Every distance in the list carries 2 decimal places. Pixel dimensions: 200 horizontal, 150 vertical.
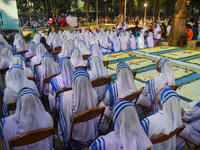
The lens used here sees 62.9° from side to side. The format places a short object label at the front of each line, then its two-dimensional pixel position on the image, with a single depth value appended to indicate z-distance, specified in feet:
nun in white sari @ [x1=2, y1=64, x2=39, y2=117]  7.62
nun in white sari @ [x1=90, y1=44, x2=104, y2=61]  17.39
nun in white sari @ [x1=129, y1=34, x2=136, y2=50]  28.38
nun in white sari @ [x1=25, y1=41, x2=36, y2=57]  18.16
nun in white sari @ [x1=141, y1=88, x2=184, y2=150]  5.53
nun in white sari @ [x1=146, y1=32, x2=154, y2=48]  29.32
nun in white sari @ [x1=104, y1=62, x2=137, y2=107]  8.46
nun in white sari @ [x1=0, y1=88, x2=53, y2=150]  5.37
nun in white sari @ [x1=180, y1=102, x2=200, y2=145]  6.77
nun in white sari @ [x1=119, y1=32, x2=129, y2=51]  27.99
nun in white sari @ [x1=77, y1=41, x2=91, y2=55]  20.36
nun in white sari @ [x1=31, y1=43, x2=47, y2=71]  15.17
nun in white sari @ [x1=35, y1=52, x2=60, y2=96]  11.23
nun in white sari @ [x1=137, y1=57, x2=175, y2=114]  9.21
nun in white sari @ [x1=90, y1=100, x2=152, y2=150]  4.74
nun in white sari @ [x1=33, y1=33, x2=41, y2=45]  25.38
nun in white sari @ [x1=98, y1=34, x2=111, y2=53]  26.28
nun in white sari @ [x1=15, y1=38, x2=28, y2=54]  20.02
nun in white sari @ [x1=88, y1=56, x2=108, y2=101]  11.05
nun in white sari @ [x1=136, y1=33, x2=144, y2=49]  28.86
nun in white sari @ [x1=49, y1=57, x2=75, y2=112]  9.79
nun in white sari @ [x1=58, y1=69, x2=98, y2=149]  7.23
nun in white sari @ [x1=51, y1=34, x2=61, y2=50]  24.99
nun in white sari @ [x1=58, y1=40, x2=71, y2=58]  18.60
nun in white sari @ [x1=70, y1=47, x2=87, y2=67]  14.24
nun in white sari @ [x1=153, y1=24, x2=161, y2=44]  33.12
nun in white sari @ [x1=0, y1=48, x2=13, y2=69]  13.54
